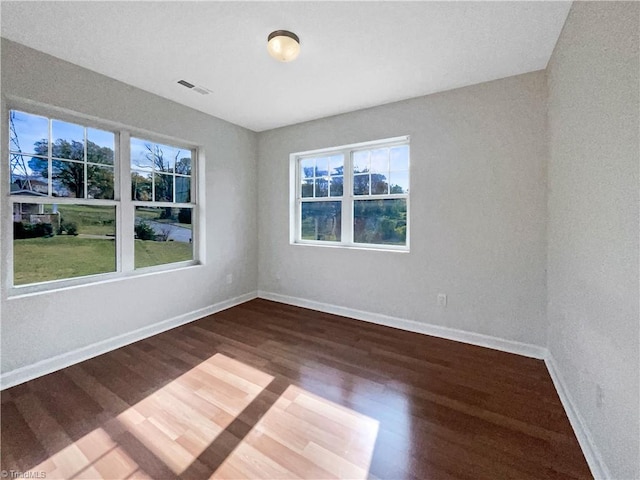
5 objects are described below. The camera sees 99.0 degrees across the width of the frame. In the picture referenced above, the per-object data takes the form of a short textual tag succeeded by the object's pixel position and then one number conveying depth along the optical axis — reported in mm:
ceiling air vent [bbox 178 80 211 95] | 2706
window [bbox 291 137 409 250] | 3293
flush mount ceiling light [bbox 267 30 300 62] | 1948
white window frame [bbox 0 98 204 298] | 2123
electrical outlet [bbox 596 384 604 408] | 1363
